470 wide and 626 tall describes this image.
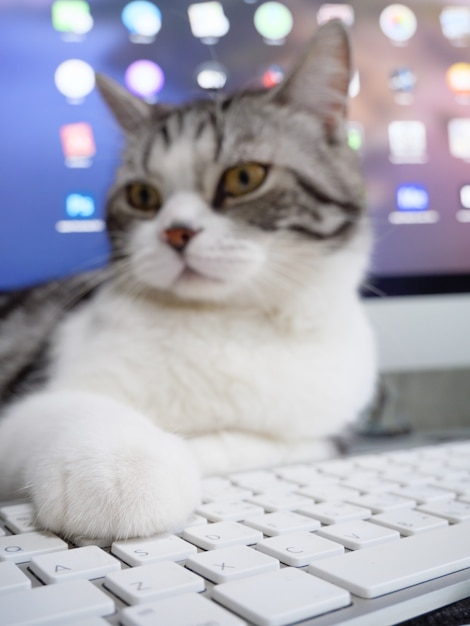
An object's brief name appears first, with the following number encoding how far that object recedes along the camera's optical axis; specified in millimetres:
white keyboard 260
